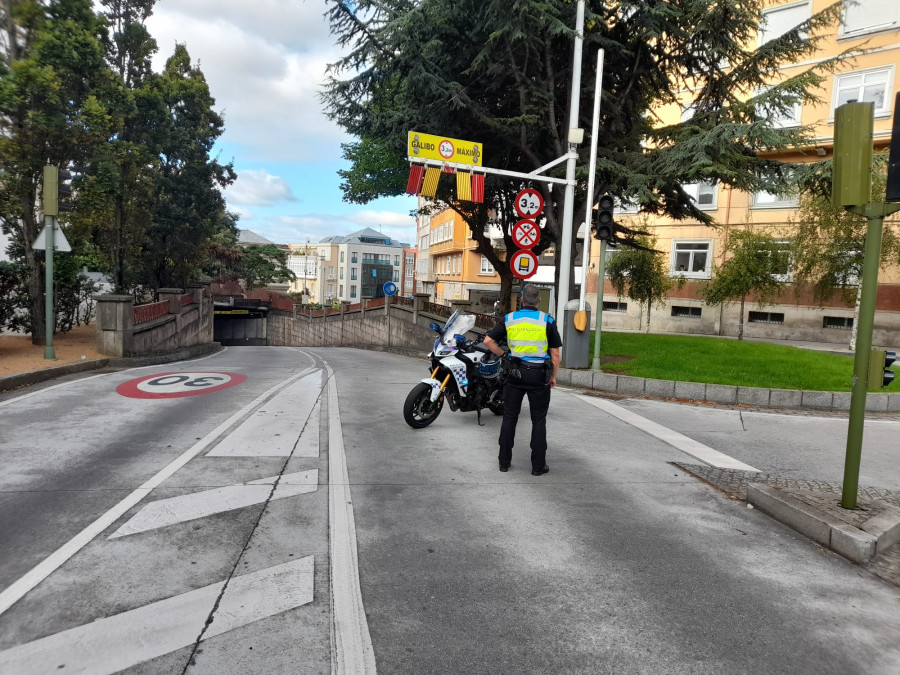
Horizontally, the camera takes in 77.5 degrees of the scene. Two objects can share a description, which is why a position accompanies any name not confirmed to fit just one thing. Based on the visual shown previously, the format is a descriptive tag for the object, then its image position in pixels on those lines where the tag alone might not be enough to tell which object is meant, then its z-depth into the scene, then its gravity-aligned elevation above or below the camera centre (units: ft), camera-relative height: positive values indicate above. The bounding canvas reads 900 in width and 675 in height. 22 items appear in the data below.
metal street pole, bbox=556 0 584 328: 39.75 +8.16
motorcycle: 23.27 -3.16
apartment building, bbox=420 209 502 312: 155.74 +10.93
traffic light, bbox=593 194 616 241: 37.32 +5.92
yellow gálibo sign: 38.88 +10.89
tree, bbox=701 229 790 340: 65.36 +5.65
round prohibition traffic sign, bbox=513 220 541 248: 40.83 +5.11
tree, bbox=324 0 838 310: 39.63 +18.80
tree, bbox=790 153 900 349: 55.83 +7.24
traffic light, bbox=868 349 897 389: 13.97 -1.20
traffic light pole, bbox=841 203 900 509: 13.83 -0.62
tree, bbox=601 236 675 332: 79.36 +5.03
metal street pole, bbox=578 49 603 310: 39.78 +12.47
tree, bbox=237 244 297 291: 234.58 +11.77
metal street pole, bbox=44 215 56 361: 35.47 -0.20
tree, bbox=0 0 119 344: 35.96 +12.61
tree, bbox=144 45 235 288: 77.10 +16.10
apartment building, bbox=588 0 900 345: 74.13 +14.21
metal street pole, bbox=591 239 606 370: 37.64 +0.44
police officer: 18.04 -2.12
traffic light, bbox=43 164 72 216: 35.96 +6.08
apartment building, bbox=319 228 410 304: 370.94 +19.74
